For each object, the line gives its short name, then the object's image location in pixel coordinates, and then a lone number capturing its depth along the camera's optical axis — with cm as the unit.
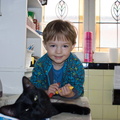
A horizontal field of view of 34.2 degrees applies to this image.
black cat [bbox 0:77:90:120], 52
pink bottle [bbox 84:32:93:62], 183
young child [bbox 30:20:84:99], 86
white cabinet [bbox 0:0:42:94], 115
